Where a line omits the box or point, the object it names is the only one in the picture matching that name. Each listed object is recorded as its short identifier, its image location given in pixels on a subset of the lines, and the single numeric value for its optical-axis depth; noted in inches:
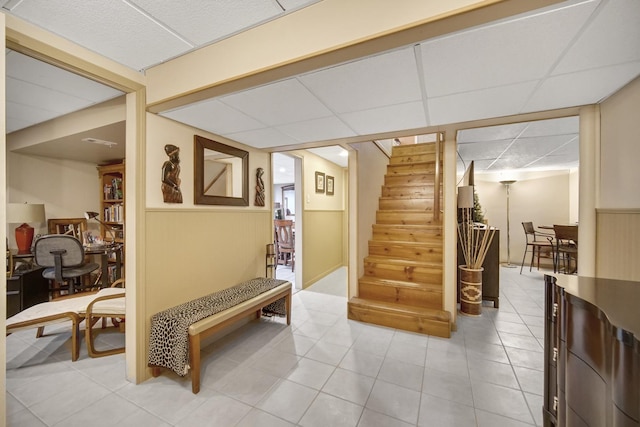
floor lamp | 228.1
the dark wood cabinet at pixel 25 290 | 111.9
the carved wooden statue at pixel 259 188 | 124.7
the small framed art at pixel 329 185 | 200.7
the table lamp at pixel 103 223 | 155.2
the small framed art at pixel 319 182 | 183.2
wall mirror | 95.3
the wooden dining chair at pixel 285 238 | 224.7
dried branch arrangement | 122.9
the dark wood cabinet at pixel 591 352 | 28.7
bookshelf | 157.1
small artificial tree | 166.2
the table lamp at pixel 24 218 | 121.7
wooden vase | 122.6
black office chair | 115.4
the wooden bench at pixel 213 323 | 70.9
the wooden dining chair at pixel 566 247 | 155.0
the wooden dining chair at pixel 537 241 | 201.6
